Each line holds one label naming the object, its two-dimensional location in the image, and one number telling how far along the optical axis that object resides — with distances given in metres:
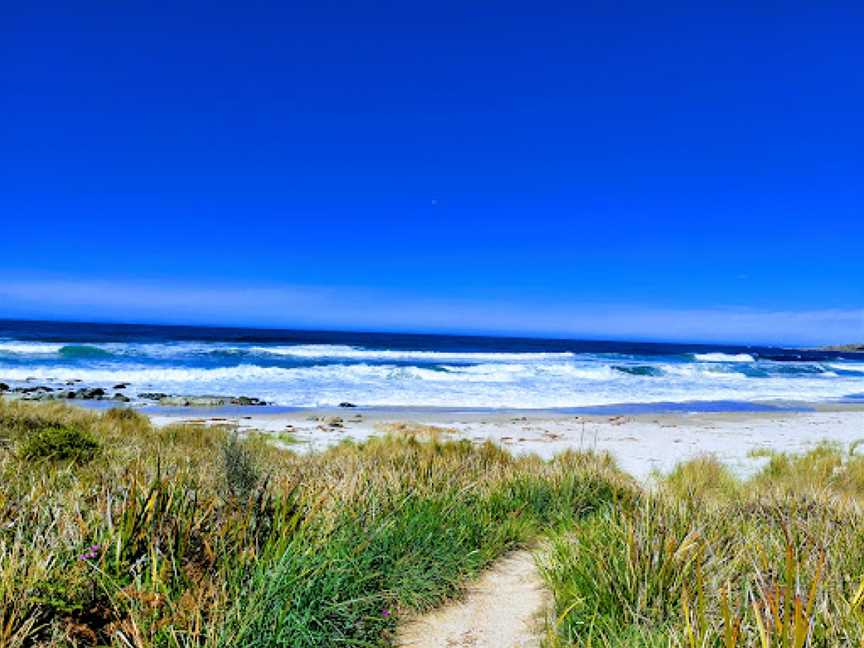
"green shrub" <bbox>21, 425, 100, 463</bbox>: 6.75
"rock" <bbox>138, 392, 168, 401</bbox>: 22.23
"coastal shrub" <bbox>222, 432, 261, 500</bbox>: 4.72
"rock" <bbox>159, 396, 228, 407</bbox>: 20.89
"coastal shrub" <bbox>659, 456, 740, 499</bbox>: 6.85
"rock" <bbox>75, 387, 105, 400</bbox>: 21.64
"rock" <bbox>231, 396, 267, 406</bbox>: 21.61
